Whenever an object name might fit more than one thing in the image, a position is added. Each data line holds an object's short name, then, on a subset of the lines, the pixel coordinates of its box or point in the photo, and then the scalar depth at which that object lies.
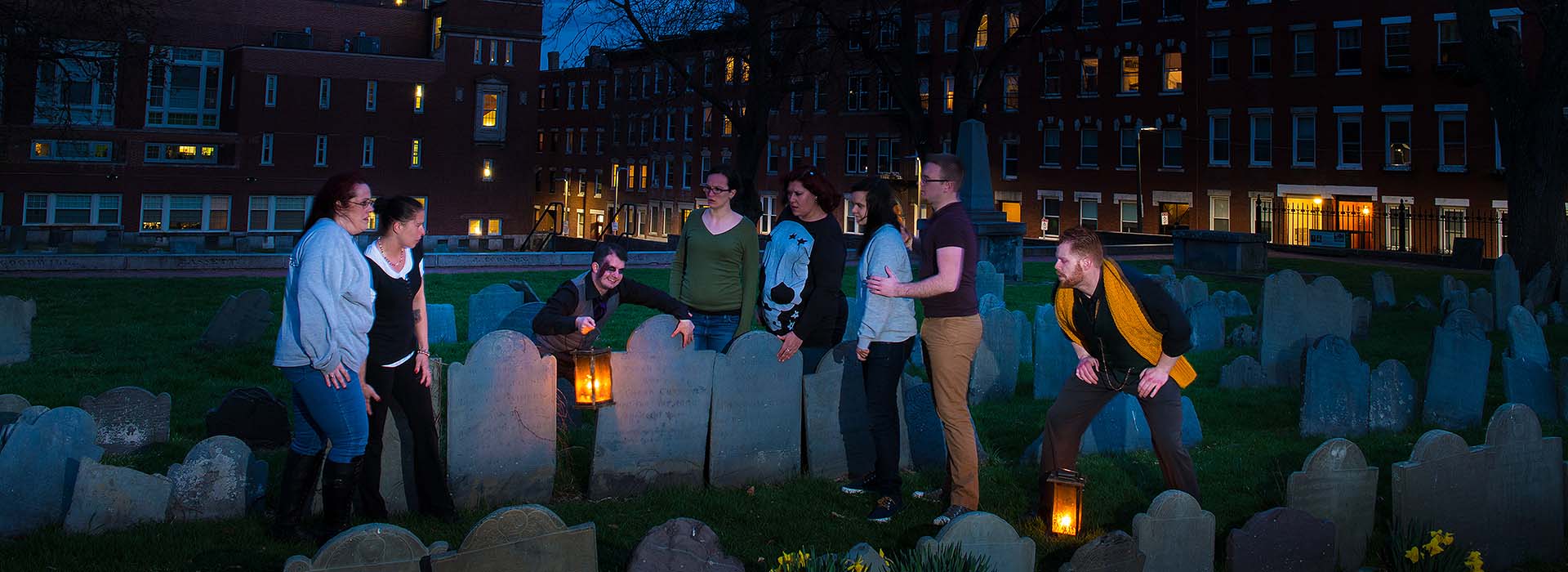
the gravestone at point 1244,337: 14.27
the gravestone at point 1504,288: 15.67
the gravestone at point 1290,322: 11.52
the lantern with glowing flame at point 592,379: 6.80
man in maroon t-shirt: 6.45
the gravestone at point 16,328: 11.70
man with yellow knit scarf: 6.10
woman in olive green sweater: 7.96
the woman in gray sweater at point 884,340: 6.64
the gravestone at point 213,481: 6.24
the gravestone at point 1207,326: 14.02
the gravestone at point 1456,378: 9.32
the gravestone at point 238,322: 12.94
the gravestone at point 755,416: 7.32
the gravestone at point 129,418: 7.77
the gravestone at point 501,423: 6.62
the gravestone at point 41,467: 5.94
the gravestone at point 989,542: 4.80
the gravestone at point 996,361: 10.61
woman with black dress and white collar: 6.22
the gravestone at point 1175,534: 5.31
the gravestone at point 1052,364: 10.62
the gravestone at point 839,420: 7.66
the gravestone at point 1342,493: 5.99
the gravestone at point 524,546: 4.58
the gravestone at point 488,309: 13.48
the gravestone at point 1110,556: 5.05
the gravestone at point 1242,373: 11.31
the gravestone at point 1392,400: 9.23
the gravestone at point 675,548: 4.92
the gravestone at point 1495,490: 6.13
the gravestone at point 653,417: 7.12
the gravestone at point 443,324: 13.81
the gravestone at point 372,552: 4.38
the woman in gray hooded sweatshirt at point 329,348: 5.70
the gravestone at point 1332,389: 9.02
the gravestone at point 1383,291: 19.34
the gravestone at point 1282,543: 5.58
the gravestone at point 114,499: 5.95
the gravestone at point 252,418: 8.13
